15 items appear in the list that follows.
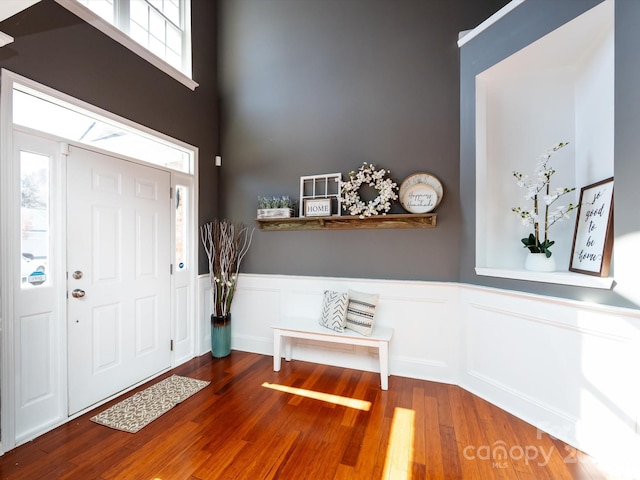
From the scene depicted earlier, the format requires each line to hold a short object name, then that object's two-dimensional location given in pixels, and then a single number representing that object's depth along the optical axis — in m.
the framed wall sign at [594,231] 1.83
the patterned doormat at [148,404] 2.04
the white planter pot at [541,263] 2.17
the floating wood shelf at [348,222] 2.70
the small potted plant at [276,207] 3.06
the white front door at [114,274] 2.14
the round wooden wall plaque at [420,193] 2.64
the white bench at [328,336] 2.50
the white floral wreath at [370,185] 2.75
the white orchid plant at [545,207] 2.14
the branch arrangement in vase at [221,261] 3.23
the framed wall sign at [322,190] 2.98
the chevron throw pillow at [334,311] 2.70
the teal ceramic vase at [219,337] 3.17
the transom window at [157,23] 2.50
